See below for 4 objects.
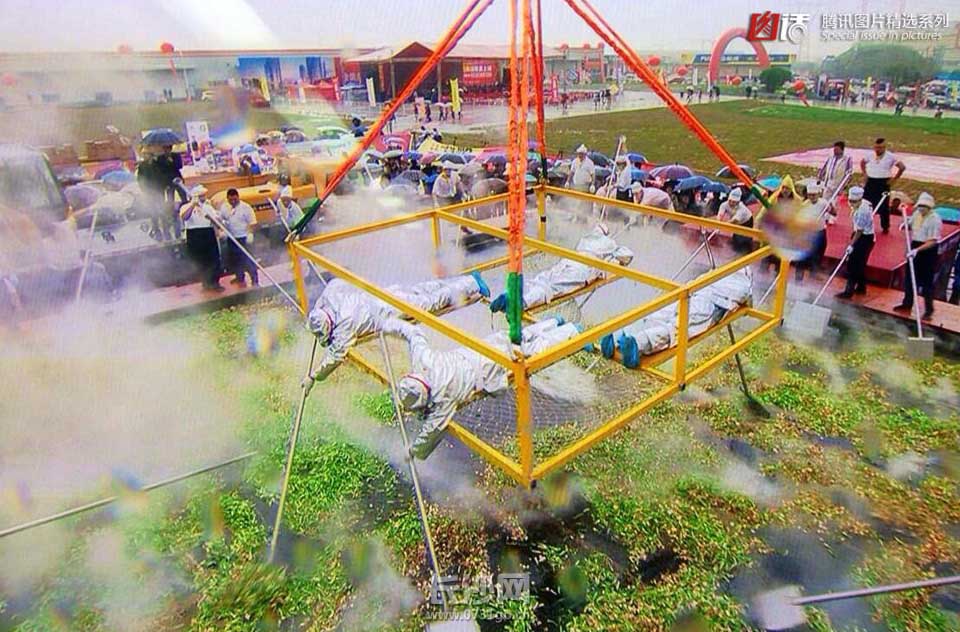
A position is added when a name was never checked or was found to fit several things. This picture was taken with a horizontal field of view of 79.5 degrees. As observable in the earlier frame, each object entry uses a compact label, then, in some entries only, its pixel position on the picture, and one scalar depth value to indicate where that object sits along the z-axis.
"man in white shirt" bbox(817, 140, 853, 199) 8.43
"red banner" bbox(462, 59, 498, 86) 30.53
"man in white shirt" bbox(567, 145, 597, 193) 10.03
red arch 24.17
